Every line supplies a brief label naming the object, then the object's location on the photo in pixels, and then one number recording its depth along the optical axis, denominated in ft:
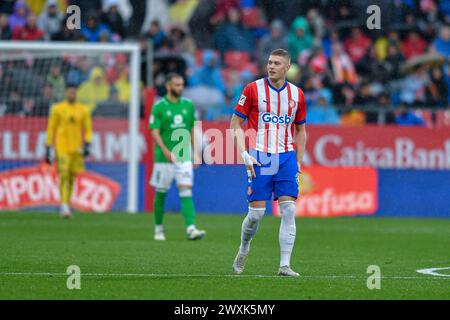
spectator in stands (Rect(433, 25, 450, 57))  84.05
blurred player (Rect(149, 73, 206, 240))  48.85
